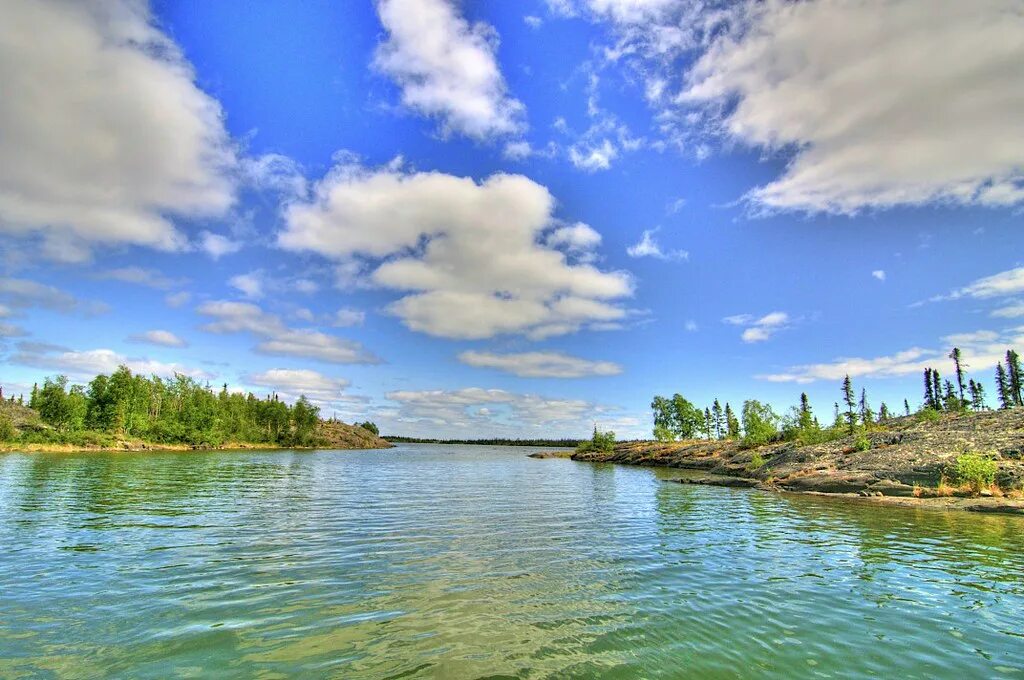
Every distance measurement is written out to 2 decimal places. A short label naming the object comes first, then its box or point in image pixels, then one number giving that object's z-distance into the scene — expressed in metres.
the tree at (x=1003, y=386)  135.38
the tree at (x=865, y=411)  89.34
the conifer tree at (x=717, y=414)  179.60
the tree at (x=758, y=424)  96.52
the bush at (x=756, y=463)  71.06
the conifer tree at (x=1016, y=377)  121.62
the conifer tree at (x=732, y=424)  163.12
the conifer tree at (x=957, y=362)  118.94
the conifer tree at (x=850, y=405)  77.56
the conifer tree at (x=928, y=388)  147.62
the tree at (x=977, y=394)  139.31
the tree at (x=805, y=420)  90.12
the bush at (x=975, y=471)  37.88
